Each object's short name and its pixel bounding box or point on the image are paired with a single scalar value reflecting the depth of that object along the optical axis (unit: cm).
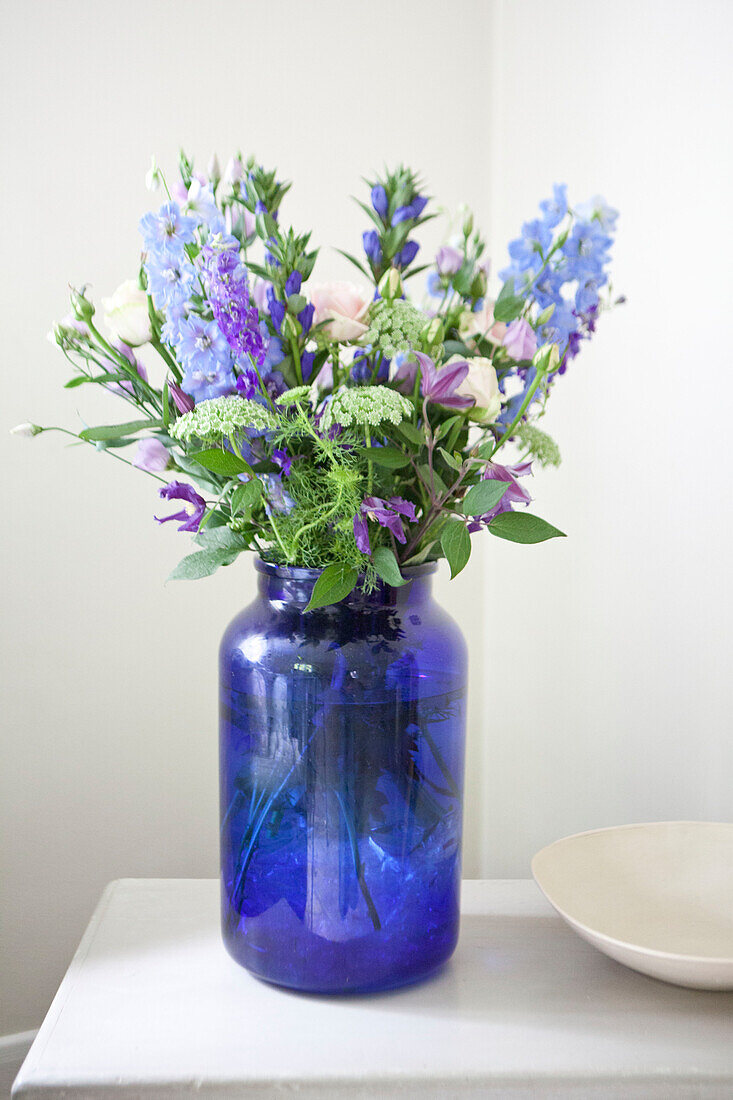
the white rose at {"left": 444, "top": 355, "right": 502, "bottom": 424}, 68
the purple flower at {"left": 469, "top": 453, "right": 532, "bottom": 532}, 67
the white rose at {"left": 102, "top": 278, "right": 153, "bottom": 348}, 70
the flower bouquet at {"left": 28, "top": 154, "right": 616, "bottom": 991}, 67
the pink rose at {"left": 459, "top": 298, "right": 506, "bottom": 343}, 74
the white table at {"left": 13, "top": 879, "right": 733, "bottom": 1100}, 70
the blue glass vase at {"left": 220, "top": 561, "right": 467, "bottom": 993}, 74
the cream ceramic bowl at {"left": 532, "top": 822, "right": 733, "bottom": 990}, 83
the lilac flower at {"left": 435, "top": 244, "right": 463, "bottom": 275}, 75
